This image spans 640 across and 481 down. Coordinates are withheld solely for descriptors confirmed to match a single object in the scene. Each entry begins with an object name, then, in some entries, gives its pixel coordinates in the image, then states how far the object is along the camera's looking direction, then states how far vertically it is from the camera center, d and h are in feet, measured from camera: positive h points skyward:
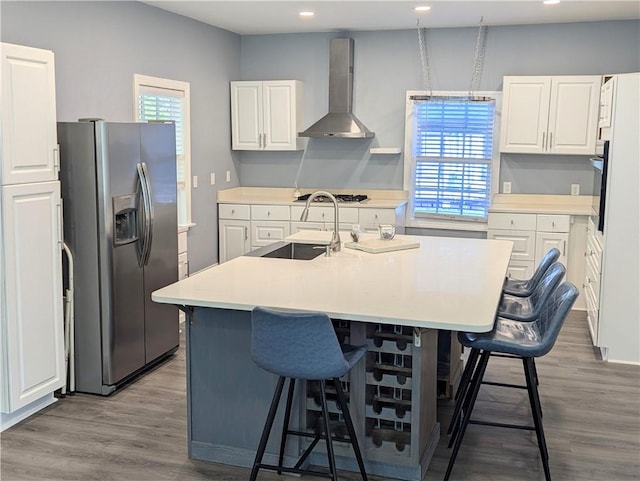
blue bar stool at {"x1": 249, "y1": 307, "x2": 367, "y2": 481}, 8.54 -2.47
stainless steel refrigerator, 12.97 -1.74
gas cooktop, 21.80 -1.39
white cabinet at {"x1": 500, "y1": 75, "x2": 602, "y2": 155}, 19.61 +1.29
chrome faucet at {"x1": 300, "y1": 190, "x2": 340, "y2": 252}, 13.35 -1.71
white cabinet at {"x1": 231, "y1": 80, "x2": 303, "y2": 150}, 22.29 +1.27
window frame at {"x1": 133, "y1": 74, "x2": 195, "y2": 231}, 18.62 +0.53
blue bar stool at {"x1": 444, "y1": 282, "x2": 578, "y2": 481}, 9.51 -2.68
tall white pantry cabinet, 11.35 -1.50
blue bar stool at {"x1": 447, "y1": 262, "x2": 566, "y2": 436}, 10.81 -2.66
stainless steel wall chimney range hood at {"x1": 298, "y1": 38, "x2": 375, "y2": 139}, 21.38 +1.86
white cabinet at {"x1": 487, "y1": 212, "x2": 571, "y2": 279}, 19.65 -2.24
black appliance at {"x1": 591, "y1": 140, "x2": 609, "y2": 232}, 15.42 -0.58
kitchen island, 9.66 -3.08
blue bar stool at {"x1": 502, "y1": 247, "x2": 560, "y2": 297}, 12.64 -2.50
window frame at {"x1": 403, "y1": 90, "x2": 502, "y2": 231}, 21.29 -0.39
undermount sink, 13.57 -1.95
